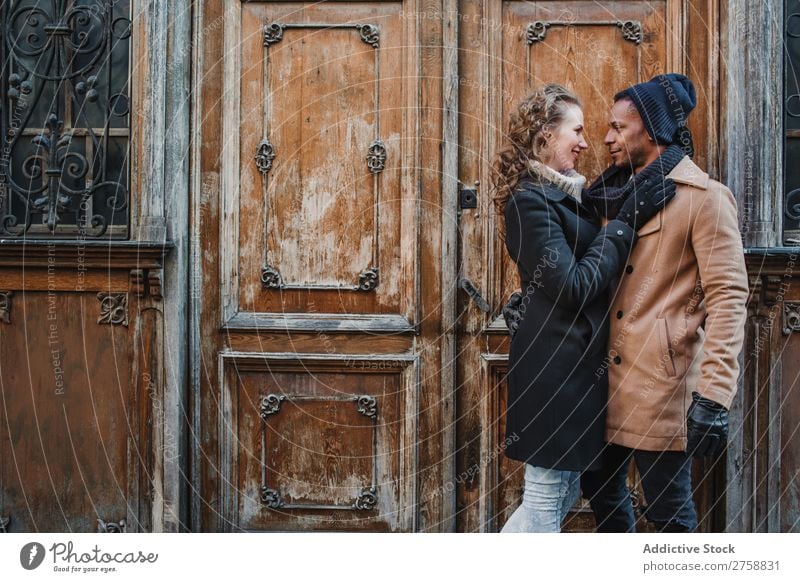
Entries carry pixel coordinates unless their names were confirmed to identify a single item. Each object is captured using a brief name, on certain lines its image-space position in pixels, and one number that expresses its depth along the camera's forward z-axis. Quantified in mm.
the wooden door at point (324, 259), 4133
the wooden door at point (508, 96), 4074
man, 3109
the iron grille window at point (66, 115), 4125
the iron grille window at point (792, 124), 4004
